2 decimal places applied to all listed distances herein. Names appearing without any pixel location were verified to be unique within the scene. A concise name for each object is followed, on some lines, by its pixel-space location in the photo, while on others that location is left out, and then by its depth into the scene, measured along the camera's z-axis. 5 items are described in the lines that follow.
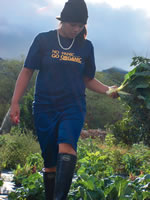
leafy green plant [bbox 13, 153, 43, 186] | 5.97
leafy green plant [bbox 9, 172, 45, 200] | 4.42
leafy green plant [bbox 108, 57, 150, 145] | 4.13
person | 3.84
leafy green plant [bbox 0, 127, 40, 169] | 8.20
